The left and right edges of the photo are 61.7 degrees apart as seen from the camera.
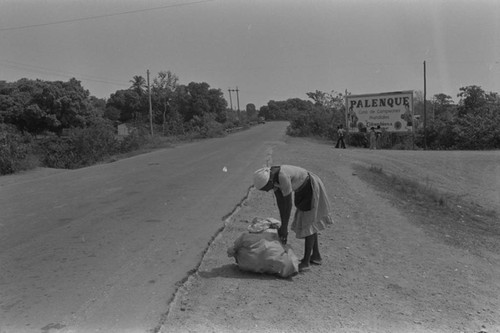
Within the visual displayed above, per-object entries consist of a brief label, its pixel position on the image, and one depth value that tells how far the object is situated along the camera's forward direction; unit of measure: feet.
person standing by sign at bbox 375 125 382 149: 83.25
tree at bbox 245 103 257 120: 444.14
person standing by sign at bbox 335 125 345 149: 75.10
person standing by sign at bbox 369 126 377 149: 79.40
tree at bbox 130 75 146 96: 191.31
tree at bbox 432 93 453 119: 160.25
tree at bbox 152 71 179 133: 161.68
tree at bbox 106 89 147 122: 199.00
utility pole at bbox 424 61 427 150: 83.35
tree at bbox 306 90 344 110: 118.11
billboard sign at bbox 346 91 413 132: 79.66
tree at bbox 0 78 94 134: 107.04
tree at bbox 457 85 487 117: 93.30
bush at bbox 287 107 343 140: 104.83
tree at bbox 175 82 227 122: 202.39
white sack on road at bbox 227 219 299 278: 14.58
